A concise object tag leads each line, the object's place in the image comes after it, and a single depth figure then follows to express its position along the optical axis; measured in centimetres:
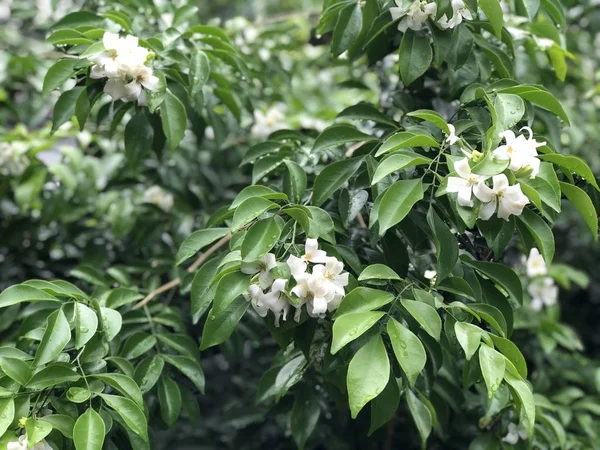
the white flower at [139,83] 123
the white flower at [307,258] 98
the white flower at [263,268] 100
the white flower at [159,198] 191
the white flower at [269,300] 99
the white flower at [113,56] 120
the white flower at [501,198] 95
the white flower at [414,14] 117
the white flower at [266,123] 208
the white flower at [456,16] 115
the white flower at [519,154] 97
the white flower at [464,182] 95
